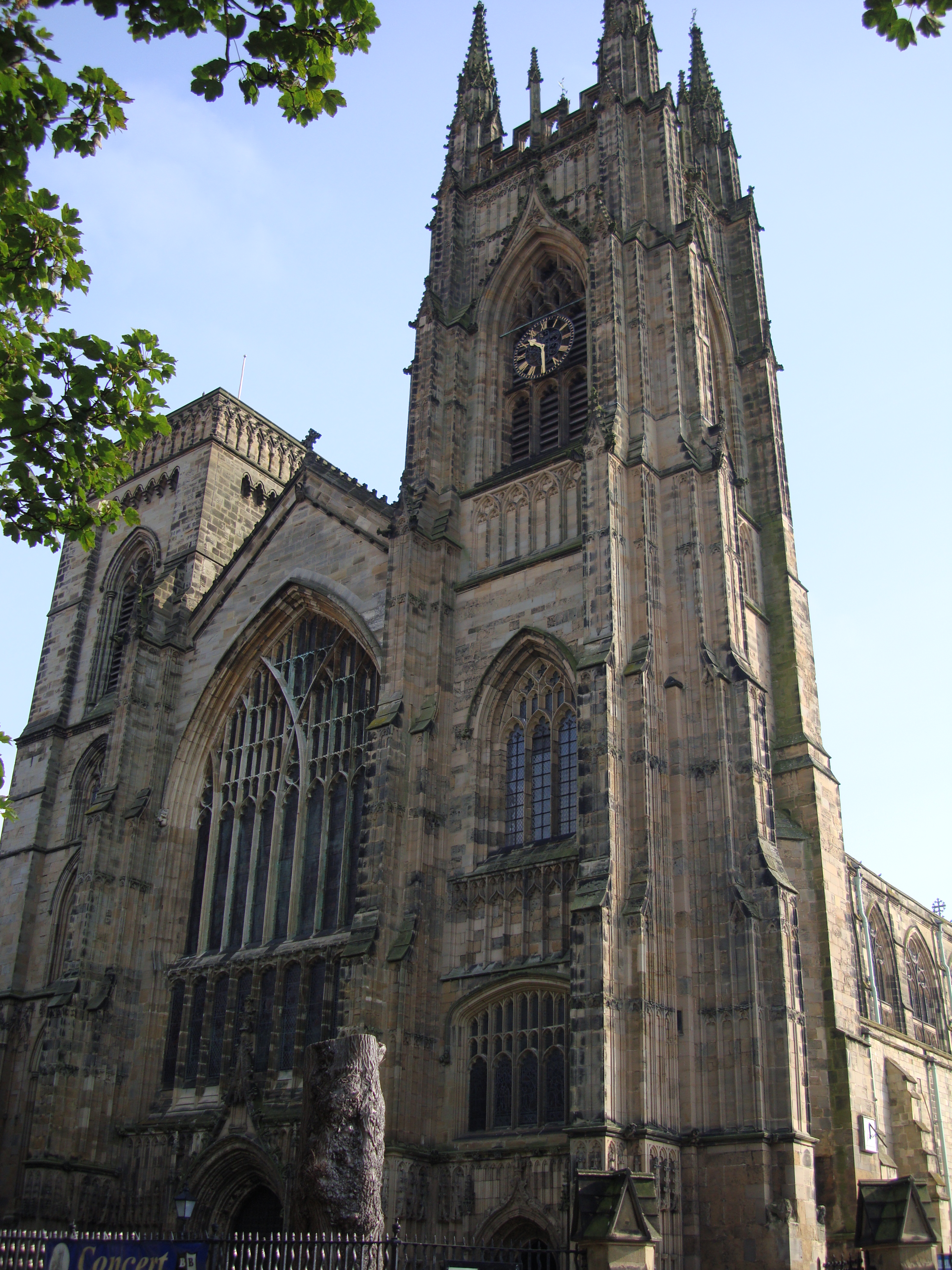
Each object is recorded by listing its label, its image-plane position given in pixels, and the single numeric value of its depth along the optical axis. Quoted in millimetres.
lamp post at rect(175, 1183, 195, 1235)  19781
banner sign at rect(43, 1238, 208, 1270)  12469
